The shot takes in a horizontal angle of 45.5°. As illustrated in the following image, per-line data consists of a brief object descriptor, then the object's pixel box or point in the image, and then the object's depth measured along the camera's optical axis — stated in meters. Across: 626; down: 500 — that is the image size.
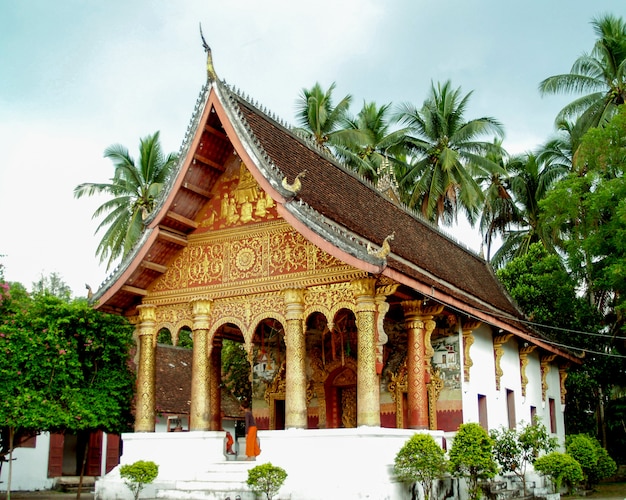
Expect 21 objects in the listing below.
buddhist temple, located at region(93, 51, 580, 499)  12.30
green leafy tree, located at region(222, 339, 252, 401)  23.14
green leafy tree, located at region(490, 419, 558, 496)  14.26
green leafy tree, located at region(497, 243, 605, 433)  23.39
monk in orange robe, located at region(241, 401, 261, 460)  13.27
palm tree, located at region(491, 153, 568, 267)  33.97
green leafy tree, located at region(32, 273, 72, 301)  48.09
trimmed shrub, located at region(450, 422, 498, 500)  12.31
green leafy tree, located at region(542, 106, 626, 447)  18.20
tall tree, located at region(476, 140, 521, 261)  36.59
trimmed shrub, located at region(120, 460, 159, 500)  12.86
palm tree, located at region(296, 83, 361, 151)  34.88
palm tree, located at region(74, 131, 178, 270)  31.41
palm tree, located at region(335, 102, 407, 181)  35.09
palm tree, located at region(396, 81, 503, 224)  33.53
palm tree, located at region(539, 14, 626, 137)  28.45
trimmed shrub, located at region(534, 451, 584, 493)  14.59
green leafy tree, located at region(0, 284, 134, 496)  13.77
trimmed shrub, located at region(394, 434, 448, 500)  11.57
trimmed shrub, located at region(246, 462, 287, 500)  11.35
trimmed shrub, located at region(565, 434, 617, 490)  18.08
